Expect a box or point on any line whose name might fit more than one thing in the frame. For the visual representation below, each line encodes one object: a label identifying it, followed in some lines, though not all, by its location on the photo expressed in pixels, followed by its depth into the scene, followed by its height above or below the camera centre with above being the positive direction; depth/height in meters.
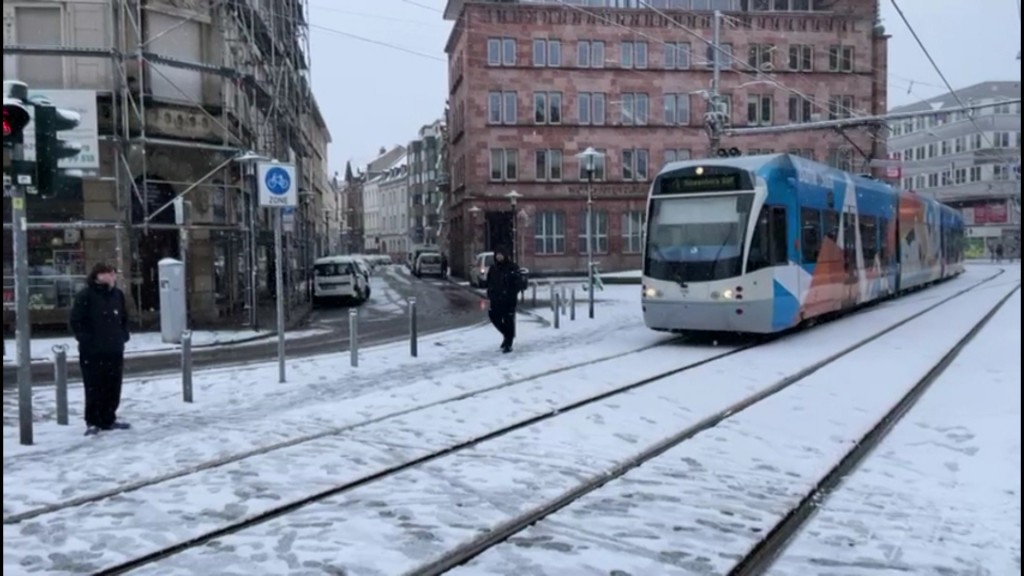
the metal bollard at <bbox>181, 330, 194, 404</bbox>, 11.65 -1.38
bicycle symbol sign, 13.46 +0.89
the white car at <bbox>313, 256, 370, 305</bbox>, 34.28 -1.09
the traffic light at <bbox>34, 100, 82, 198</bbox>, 9.17 +1.01
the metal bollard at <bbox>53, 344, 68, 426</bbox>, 10.06 -1.28
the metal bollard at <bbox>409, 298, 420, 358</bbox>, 16.37 -1.51
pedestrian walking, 17.00 -0.82
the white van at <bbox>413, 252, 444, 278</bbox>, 63.44 -1.19
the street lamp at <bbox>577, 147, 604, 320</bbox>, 28.55 +2.48
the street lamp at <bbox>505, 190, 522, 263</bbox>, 49.72 -0.18
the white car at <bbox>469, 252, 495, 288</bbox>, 45.80 -1.00
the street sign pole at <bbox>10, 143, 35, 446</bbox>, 9.28 -0.54
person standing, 9.87 -0.92
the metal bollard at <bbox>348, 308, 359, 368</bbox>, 15.02 -1.37
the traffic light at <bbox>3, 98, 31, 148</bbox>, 8.68 +1.19
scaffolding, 23.03 +3.24
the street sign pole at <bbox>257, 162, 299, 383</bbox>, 13.46 +0.85
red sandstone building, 56.47 +8.37
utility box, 20.23 -0.99
